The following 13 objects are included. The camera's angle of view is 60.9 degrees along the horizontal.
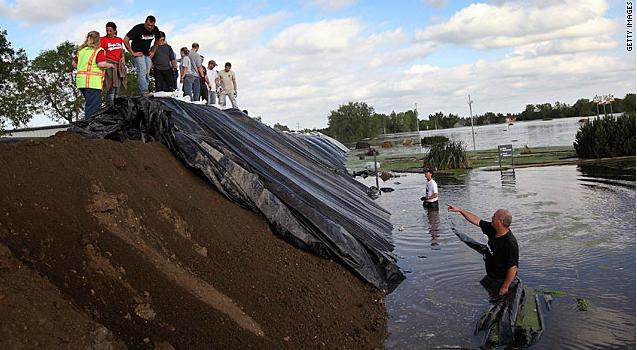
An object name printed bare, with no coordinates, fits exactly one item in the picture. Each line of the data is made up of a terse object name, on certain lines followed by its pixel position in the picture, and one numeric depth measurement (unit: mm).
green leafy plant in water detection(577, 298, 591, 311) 6629
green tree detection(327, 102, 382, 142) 108438
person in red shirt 8680
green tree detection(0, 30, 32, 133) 22781
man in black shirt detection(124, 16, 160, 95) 9352
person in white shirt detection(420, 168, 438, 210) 14359
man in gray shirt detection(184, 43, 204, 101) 12539
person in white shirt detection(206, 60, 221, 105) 14031
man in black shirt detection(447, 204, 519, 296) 7039
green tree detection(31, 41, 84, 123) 28047
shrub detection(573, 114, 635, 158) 27141
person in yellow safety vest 8125
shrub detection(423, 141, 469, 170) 28203
